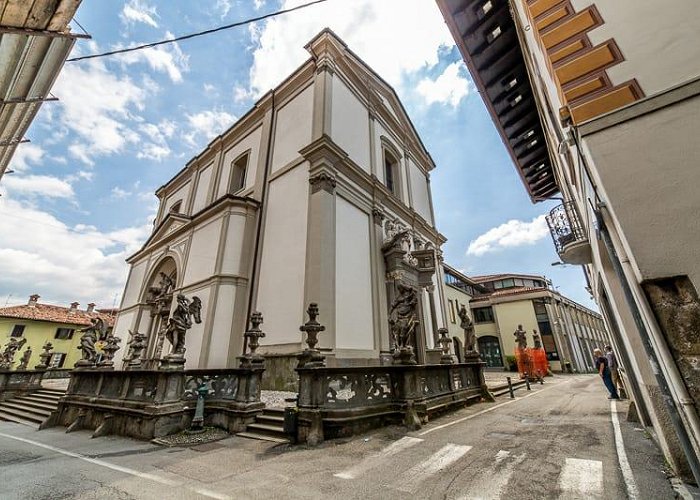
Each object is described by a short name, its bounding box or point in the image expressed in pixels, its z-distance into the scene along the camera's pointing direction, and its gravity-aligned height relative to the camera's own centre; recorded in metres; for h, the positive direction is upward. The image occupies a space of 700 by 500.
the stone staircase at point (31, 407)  9.52 -1.17
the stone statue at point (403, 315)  7.56 +1.25
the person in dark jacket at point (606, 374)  9.52 -0.38
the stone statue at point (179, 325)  7.26 +1.06
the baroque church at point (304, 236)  10.10 +5.28
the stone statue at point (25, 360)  13.98 +0.52
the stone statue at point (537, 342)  18.54 +1.25
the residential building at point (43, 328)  25.42 +3.76
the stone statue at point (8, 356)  12.50 +0.67
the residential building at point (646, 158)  2.38 +1.81
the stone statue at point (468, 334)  10.35 +1.02
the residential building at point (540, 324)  26.17 +3.59
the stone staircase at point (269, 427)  5.69 -1.14
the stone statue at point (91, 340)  9.84 +1.03
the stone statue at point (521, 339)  17.14 +1.34
